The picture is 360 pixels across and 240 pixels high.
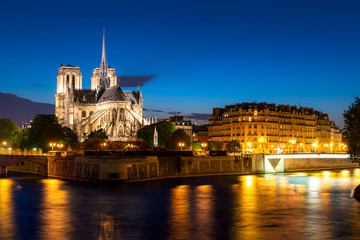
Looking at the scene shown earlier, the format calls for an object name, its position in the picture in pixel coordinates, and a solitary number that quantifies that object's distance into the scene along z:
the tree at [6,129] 139.88
